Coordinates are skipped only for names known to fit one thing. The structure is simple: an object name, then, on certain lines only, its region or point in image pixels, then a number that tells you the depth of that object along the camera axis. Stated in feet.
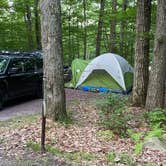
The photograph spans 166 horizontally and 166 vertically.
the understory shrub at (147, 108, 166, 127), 23.73
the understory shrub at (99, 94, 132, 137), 20.98
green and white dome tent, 40.70
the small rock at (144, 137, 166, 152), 17.93
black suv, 29.48
